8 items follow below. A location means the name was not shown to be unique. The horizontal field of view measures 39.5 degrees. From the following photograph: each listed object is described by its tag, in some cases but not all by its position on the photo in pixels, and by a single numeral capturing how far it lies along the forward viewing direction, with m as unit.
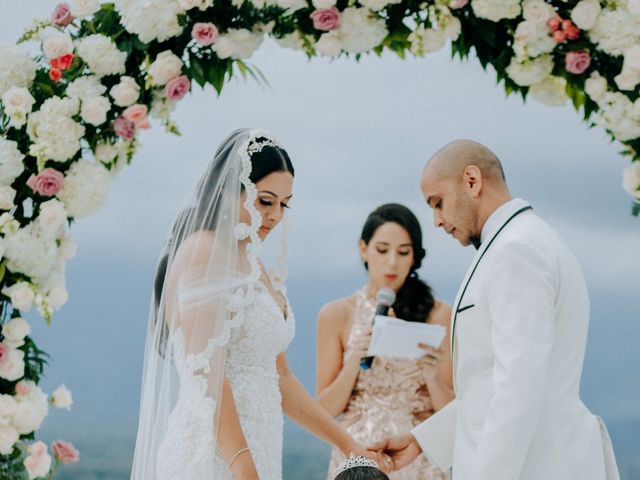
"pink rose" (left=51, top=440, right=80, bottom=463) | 4.92
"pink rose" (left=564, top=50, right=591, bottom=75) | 4.95
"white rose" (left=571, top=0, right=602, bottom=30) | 4.88
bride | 4.14
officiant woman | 6.48
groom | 3.69
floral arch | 4.81
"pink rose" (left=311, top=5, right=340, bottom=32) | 4.99
